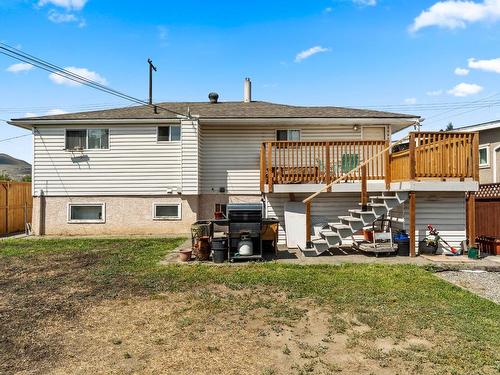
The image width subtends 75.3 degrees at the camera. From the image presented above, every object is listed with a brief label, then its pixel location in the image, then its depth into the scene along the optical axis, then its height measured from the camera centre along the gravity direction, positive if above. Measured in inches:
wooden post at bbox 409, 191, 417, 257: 323.0 -32.3
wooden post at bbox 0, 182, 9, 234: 549.3 -25.1
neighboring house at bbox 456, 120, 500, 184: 562.7 +80.1
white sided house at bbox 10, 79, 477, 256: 487.5 +50.2
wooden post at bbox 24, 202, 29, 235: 593.6 -37.1
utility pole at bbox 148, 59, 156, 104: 615.4 +220.8
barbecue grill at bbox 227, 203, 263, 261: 304.3 -29.1
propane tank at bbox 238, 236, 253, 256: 309.4 -50.8
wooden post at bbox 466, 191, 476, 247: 322.3 -22.6
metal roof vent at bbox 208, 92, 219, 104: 632.4 +188.6
